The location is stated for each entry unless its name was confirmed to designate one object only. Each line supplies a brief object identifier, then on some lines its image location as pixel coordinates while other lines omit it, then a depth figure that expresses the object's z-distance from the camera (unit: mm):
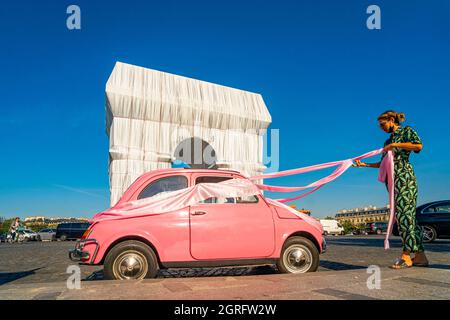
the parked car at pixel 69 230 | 29361
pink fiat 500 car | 4289
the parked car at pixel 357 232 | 48475
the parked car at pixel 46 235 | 32531
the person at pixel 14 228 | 26869
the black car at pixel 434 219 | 12102
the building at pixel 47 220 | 145888
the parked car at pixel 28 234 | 30773
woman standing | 4812
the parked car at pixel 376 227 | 37125
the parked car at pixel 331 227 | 38953
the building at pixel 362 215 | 101500
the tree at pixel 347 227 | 70575
